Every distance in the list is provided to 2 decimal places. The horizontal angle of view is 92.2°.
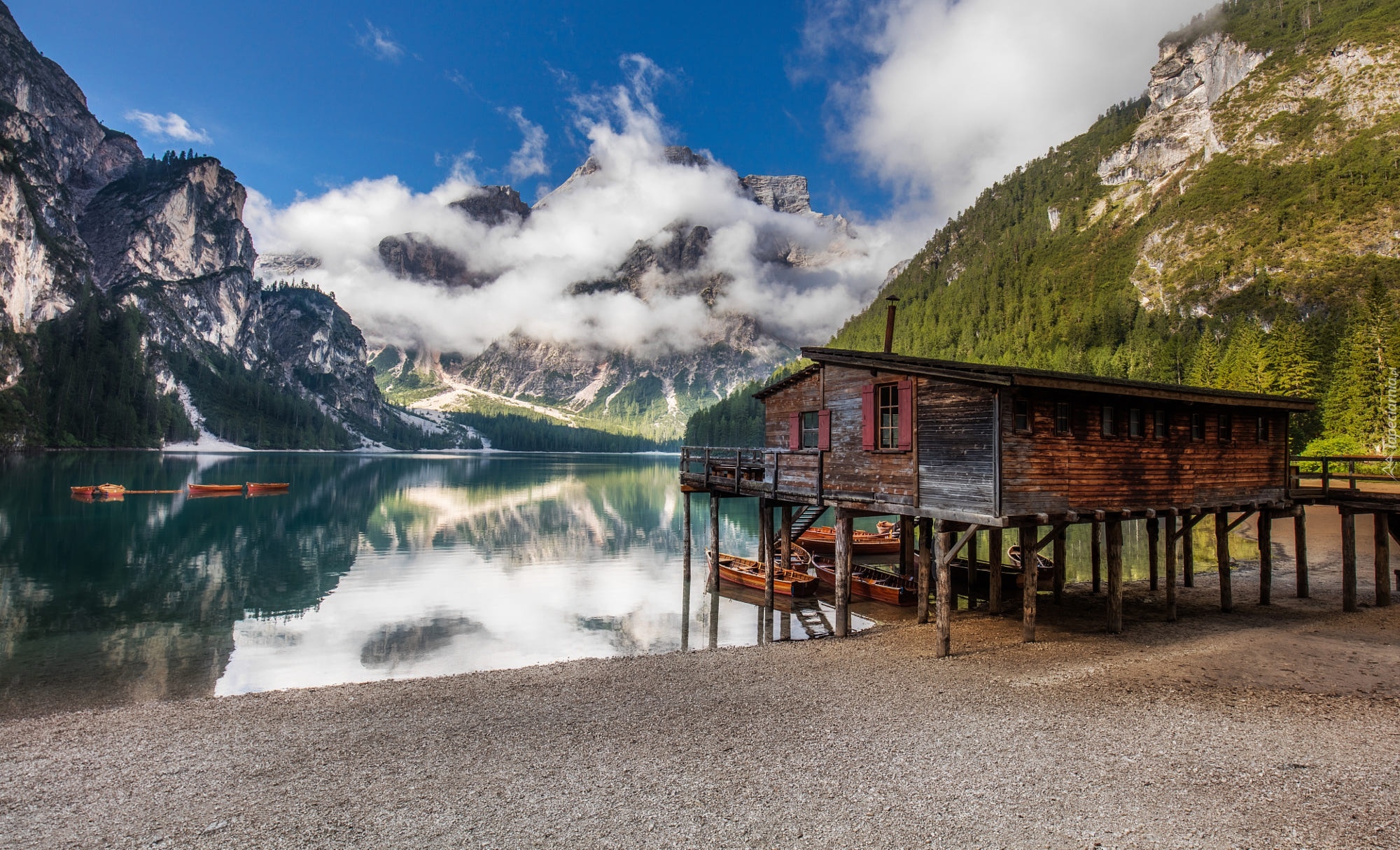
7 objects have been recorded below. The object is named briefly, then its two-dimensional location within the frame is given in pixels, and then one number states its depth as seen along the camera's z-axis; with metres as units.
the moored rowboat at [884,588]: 27.23
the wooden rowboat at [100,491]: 71.69
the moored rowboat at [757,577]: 29.28
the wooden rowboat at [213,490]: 81.44
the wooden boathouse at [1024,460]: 17.41
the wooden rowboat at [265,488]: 86.19
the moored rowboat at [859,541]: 42.22
